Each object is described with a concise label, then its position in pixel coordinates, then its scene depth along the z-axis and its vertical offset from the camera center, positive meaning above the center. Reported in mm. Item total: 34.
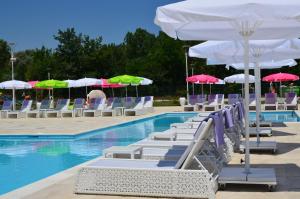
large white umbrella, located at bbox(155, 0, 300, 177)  4762 +968
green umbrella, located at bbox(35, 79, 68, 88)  25738 +959
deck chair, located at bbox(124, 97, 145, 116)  21719 -472
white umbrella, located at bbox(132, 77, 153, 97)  25844 +1077
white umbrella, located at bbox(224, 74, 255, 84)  24234 +1123
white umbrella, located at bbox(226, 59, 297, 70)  13177 +1040
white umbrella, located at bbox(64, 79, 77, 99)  27541 +1071
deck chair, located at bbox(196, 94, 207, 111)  23484 -171
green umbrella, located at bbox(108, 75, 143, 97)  23922 +1072
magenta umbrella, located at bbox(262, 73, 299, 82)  25703 +1219
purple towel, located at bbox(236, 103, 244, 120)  8903 -236
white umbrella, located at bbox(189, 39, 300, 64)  8555 +996
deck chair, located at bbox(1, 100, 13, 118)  23938 -281
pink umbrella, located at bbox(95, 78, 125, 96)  27912 +1137
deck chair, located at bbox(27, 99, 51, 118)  22994 -498
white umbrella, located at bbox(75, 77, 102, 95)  26794 +1100
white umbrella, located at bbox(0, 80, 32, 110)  25312 +907
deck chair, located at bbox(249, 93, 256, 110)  21875 -183
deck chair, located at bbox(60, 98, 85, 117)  22531 -551
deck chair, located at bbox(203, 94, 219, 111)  23156 -278
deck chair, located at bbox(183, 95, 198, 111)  23305 -270
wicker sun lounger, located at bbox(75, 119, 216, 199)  4879 -921
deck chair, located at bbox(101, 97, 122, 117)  22047 -427
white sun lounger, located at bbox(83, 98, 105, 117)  22031 -408
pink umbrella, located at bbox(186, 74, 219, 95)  27328 +1228
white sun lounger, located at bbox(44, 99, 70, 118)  22745 -454
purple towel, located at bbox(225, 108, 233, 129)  6211 -296
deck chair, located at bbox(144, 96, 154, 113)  23181 -247
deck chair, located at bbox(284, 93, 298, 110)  21516 -247
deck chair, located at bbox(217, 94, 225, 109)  24228 -20
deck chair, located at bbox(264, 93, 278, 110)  21875 -241
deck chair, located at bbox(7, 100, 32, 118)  23219 -594
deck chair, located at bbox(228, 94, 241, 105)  22484 +29
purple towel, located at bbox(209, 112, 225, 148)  5204 -355
